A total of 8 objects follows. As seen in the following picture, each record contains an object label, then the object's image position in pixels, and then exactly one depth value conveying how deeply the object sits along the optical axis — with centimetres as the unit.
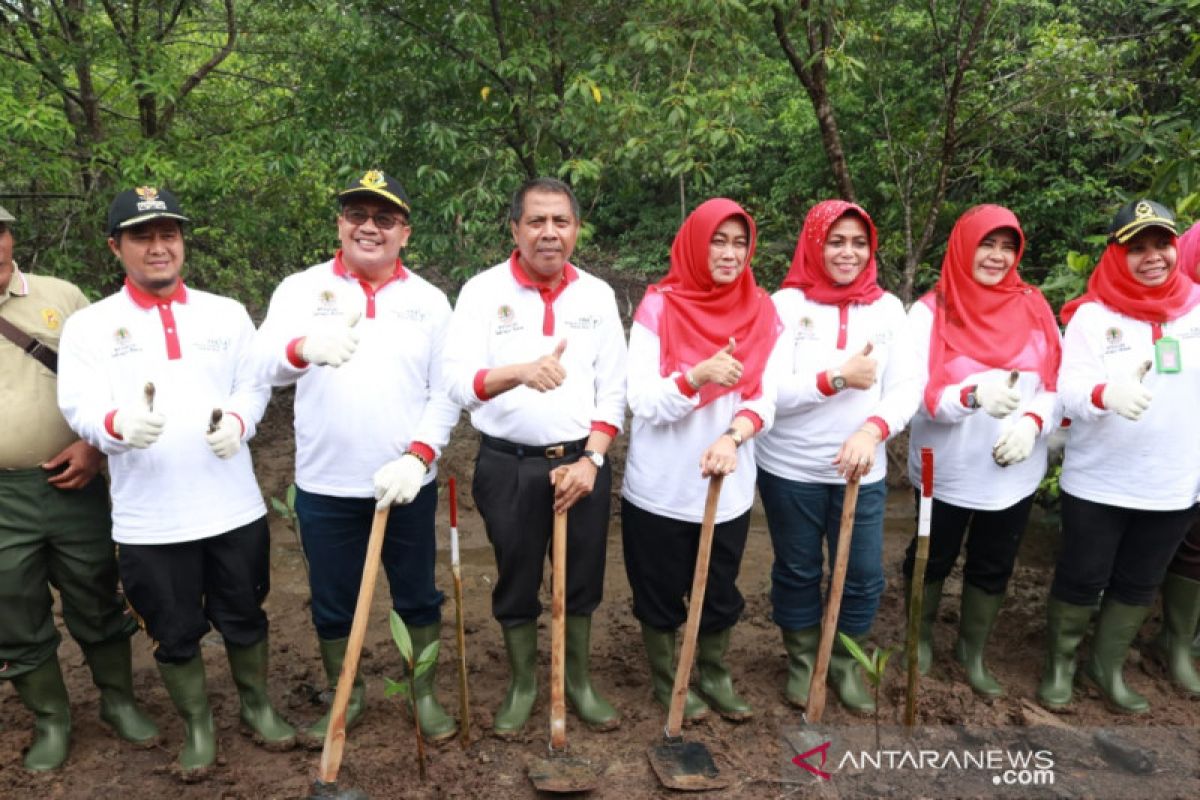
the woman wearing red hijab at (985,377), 338
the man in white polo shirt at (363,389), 306
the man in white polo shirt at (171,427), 293
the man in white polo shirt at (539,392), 309
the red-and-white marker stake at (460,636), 311
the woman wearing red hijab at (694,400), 314
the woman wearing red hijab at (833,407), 326
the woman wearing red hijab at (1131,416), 333
